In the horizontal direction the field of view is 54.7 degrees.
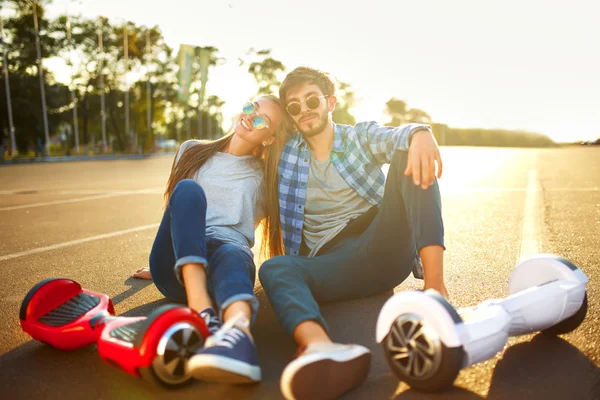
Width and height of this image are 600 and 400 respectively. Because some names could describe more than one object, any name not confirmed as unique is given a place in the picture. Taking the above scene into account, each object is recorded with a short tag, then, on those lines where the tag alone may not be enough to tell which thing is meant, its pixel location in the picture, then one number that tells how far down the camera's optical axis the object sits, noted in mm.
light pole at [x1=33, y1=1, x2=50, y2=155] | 40906
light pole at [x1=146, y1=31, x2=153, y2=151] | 53725
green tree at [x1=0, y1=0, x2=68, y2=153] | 43875
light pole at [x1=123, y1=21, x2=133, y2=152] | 51112
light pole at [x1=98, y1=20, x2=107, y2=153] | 48362
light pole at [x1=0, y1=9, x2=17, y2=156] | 38812
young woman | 2043
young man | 2287
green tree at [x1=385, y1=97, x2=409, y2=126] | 109375
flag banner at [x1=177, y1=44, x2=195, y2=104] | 55375
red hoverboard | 1995
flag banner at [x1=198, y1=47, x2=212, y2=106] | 62281
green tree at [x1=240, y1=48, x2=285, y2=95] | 73812
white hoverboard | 1928
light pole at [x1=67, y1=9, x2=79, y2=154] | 45572
